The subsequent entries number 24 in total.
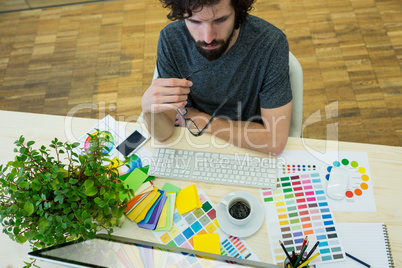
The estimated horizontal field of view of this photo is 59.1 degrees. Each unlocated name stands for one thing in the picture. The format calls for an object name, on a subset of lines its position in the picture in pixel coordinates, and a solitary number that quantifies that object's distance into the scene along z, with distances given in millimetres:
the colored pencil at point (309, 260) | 1039
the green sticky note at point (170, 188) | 1296
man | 1267
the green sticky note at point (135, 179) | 1298
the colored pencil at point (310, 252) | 1065
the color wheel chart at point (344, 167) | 1213
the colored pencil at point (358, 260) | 1109
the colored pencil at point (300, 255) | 1036
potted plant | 990
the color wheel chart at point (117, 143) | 1358
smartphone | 1399
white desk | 1177
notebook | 1114
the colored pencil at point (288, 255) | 1072
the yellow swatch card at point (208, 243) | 1179
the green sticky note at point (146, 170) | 1326
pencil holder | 1068
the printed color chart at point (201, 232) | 1173
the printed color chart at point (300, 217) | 1148
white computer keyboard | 1280
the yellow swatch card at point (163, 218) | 1230
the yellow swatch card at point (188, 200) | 1251
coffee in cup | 1182
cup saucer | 1185
